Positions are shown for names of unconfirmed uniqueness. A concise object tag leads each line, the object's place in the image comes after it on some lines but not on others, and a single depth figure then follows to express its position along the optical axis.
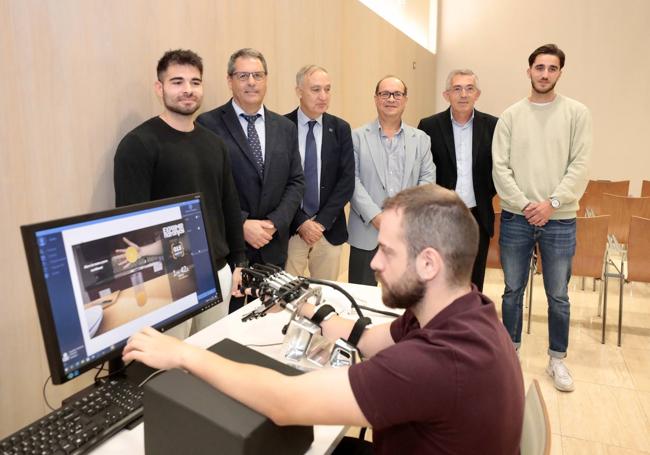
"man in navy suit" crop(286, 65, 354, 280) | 2.85
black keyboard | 1.01
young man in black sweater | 1.91
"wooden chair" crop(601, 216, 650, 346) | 3.13
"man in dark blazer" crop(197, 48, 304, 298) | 2.44
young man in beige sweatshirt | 2.73
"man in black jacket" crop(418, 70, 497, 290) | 3.09
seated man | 0.89
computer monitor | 1.05
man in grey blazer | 2.96
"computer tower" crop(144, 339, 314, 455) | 0.87
